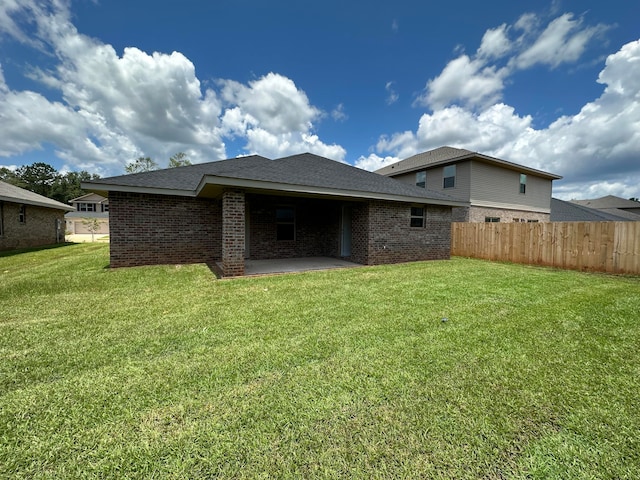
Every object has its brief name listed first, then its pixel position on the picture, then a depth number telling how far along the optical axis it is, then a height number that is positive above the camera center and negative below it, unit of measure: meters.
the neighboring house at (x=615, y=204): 39.25 +5.09
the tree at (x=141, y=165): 42.84 +10.76
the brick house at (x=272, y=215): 7.65 +0.67
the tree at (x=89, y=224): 32.68 +0.86
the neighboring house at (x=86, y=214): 36.34 +2.39
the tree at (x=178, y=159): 41.48 +11.38
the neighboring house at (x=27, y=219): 13.72 +0.64
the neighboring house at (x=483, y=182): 15.26 +3.36
